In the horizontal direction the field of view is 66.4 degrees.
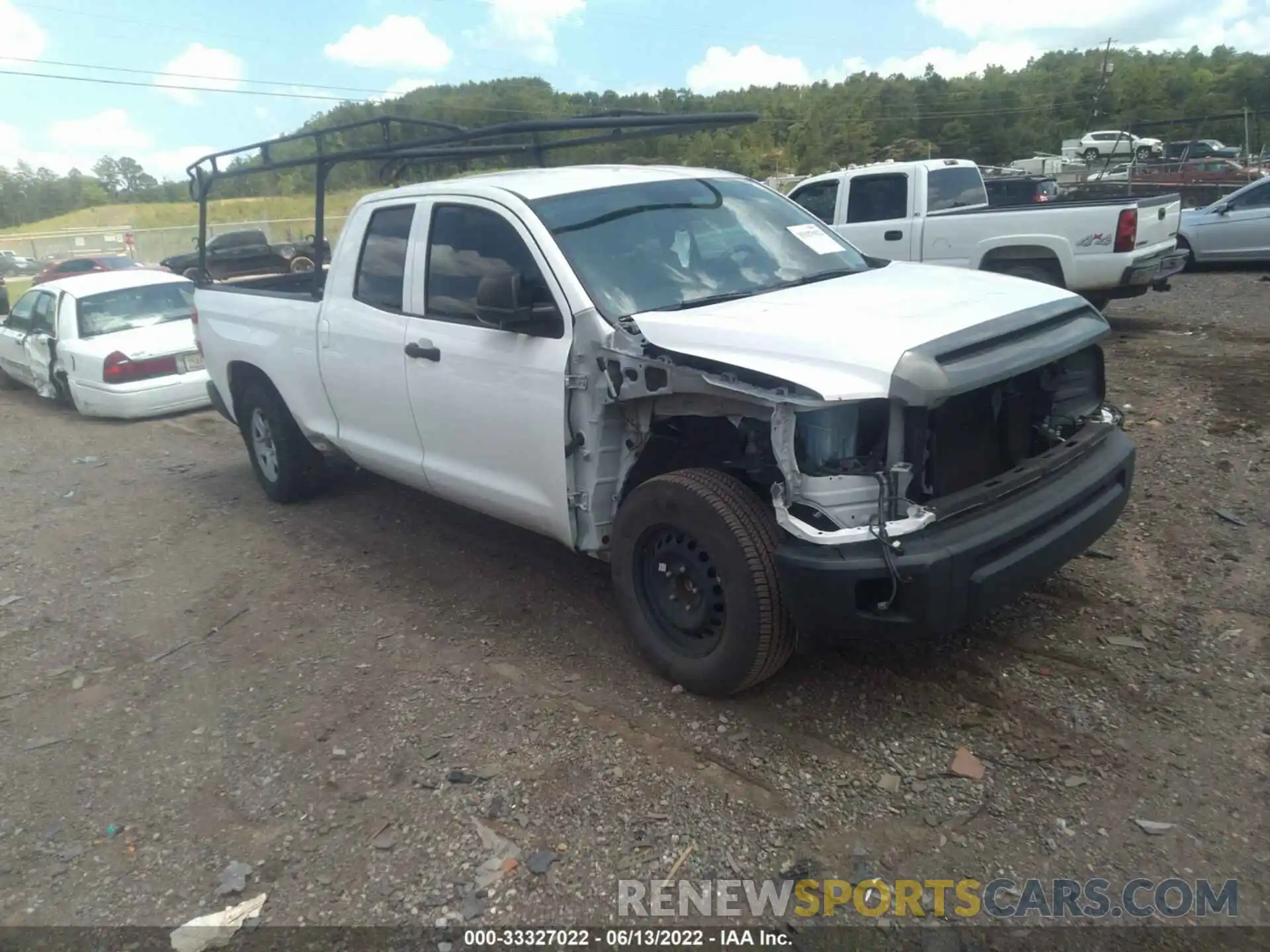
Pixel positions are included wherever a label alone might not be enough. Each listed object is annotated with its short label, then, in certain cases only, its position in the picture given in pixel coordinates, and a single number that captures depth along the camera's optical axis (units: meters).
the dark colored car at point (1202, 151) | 36.19
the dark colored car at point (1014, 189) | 14.84
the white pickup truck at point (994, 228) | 9.33
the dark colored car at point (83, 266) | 25.52
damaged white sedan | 9.91
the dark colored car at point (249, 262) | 12.20
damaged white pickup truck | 3.17
